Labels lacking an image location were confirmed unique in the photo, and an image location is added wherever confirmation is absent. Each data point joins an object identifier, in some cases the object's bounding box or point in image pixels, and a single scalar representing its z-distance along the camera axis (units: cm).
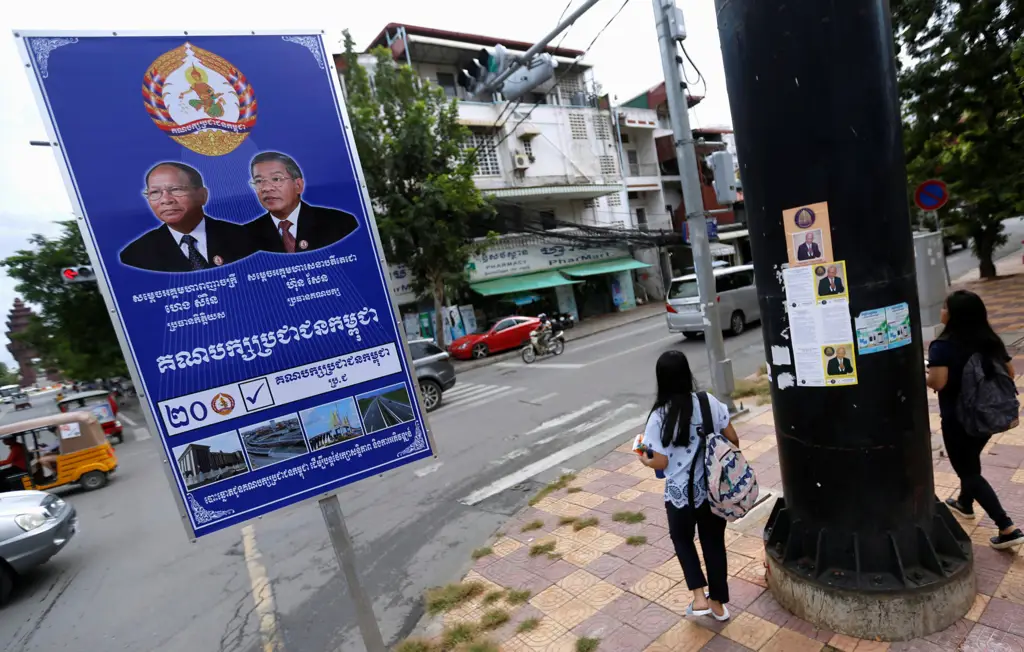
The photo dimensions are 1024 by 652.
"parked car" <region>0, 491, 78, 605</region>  517
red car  1781
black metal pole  241
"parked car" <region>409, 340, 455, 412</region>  1084
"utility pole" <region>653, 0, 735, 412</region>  584
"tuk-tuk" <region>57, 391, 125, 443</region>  1498
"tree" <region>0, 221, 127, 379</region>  2050
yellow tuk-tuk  903
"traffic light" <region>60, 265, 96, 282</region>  981
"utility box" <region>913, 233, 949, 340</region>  576
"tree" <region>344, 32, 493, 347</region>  1609
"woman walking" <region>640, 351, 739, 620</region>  271
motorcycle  1497
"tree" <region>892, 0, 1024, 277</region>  814
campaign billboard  213
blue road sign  786
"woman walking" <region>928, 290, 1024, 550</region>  297
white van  1247
